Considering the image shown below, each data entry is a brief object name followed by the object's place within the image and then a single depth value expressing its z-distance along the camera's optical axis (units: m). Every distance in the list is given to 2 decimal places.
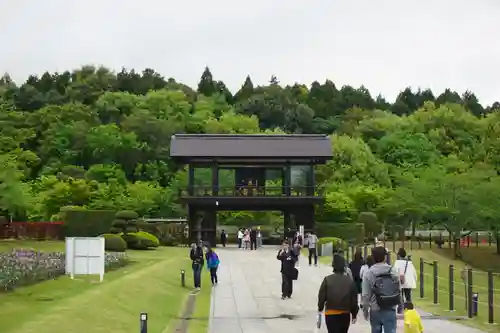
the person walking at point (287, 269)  21.59
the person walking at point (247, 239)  48.41
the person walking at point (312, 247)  34.62
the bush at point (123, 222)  44.97
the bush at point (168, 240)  51.25
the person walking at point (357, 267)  18.55
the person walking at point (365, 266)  15.57
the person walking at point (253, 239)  47.59
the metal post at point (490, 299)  17.02
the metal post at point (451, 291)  19.44
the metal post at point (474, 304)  18.25
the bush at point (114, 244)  38.28
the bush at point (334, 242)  41.38
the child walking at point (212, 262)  25.34
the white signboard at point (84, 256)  21.95
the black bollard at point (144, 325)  11.89
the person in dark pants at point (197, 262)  24.59
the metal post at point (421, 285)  22.57
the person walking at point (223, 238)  51.06
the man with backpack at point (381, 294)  10.10
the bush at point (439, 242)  53.09
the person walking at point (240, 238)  49.28
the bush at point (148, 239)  44.46
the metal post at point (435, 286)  20.80
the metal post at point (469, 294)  17.91
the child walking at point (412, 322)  10.95
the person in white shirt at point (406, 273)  16.55
